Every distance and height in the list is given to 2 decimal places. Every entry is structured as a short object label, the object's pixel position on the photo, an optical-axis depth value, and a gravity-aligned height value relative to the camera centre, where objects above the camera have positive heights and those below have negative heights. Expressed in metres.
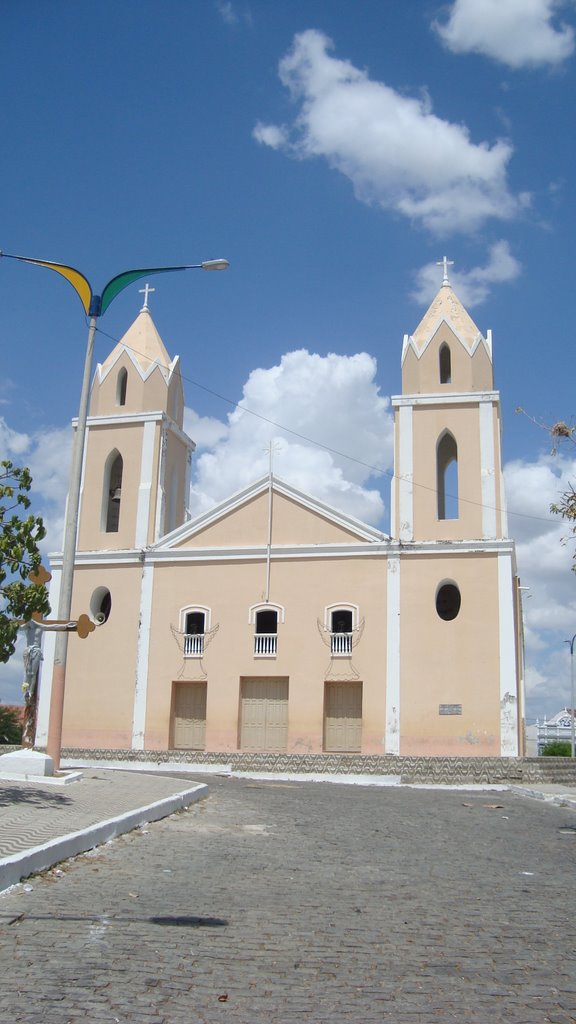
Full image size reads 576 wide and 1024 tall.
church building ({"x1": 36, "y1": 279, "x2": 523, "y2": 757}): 22.70 +2.96
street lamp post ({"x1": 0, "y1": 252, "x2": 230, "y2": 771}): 12.62 +3.55
